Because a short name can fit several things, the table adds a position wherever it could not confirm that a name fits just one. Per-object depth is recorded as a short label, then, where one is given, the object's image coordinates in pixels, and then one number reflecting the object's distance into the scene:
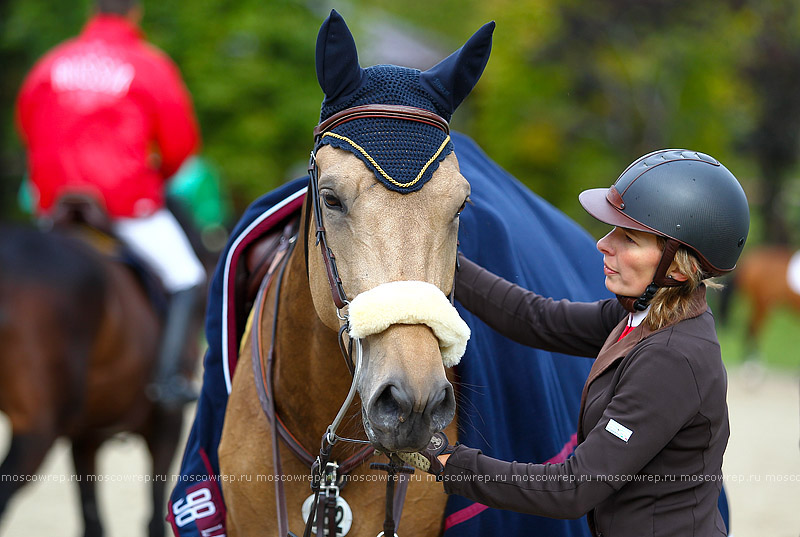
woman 3.92
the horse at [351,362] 3.72
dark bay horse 9.19
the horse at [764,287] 25.62
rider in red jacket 10.54
